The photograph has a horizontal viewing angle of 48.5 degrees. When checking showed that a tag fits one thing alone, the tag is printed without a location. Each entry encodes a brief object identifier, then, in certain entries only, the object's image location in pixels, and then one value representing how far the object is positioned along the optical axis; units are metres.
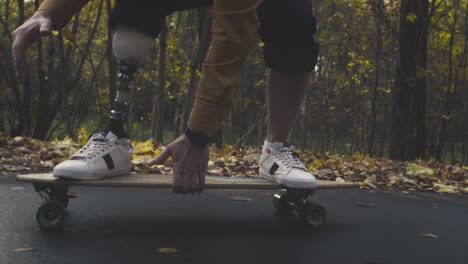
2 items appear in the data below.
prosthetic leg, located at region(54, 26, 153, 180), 1.85
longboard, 1.77
